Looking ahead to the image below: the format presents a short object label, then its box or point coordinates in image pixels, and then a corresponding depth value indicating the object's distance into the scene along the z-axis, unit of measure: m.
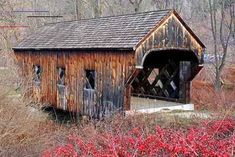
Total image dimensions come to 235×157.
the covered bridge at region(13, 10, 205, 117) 13.96
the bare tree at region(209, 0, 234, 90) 22.47
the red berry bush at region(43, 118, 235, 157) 6.31
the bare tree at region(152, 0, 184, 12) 33.01
